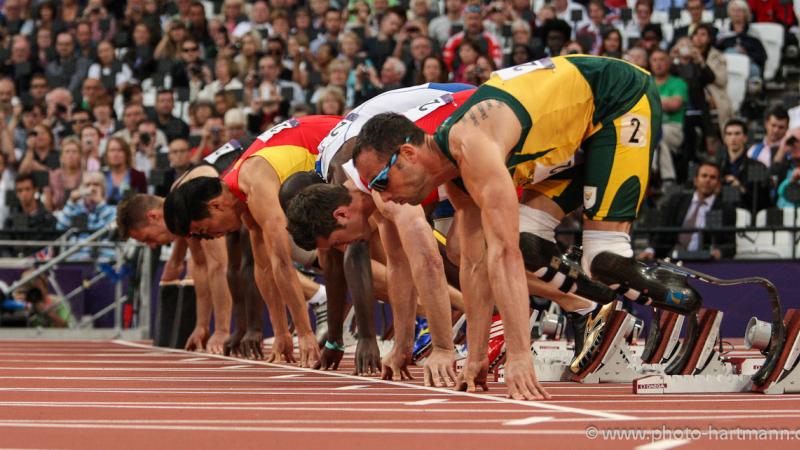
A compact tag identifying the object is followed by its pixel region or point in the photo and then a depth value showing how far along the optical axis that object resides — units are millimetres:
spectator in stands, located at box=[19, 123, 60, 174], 17906
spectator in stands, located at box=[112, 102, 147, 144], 18312
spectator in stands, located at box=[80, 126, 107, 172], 17906
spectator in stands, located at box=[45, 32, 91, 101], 20944
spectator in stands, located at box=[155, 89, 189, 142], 18122
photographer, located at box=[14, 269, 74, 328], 15180
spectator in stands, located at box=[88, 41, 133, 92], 20594
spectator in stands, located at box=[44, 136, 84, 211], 17219
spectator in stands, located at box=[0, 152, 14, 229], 17850
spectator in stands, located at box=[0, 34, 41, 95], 21234
